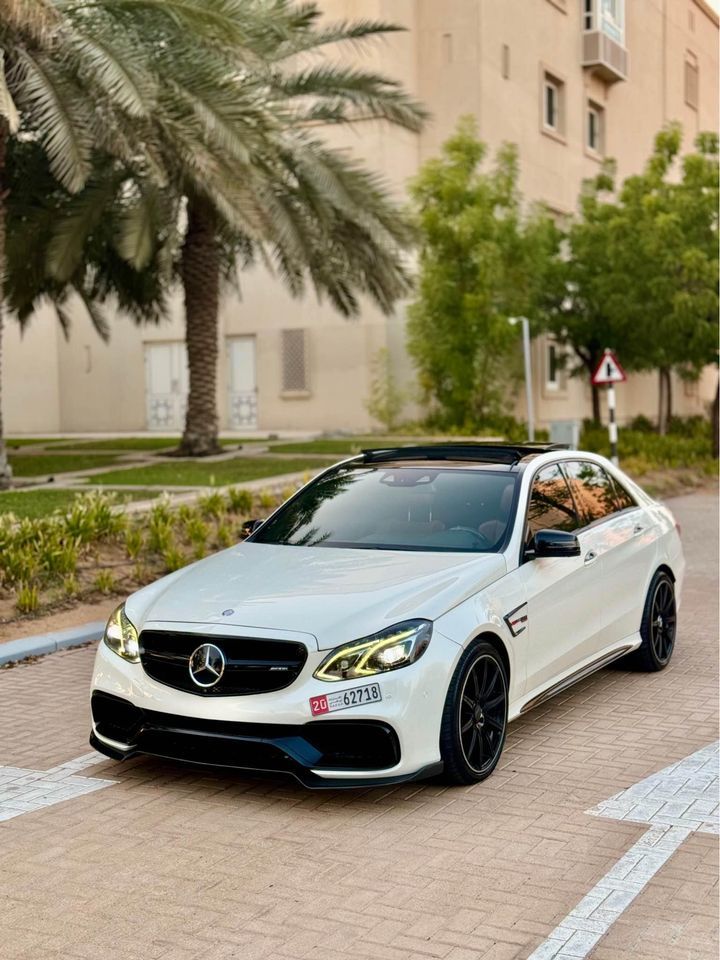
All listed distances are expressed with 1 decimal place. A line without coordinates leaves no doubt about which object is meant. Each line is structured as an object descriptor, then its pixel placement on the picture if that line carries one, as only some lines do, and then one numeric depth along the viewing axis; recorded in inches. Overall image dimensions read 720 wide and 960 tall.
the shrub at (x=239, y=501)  562.6
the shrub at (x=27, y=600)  390.3
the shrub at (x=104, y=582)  426.0
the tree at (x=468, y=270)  1087.6
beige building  1203.9
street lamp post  811.4
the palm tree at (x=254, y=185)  633.0
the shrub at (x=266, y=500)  587.2
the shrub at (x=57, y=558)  422.9
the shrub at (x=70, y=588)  414.0
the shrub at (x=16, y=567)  406.3
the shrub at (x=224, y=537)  513.7
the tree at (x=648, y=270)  1105.4
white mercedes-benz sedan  209.0
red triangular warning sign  846.5
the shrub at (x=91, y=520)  455.5
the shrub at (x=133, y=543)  462.6
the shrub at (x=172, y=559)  462.0
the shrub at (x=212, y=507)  542.3
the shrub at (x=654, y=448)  1027.9
